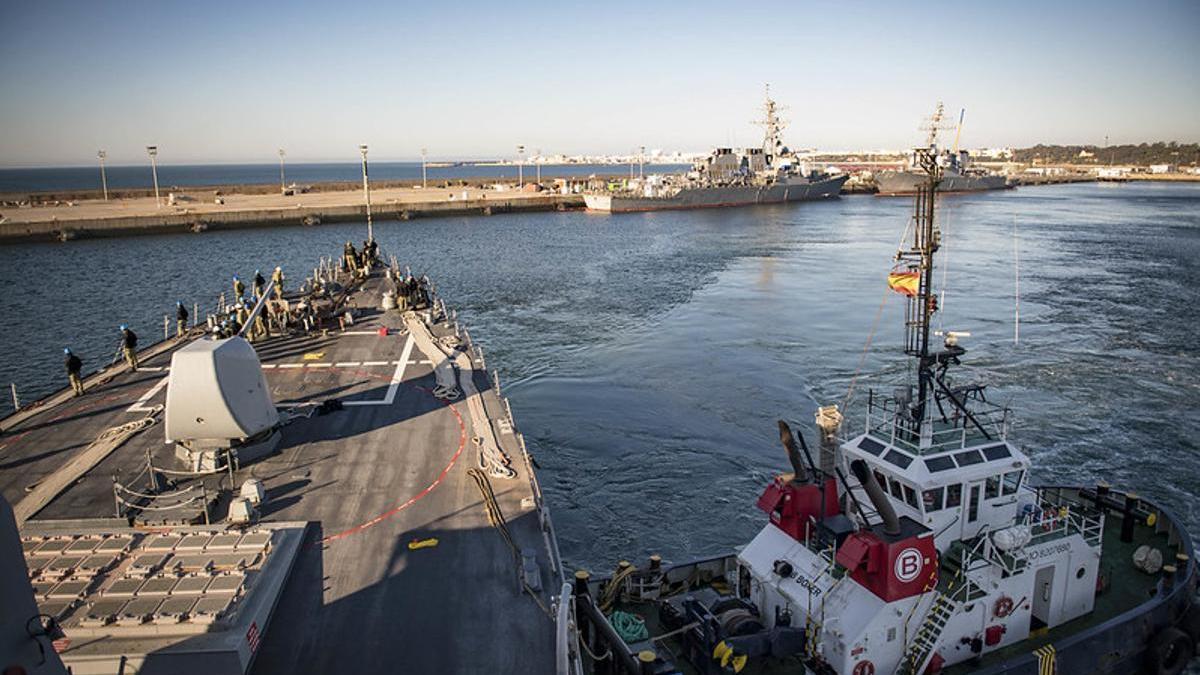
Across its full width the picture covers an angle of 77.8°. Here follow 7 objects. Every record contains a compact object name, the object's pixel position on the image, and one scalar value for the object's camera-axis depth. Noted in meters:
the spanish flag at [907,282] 17.70
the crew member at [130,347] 29.89
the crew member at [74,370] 26.98
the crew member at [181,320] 37.56
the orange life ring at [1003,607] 17.12
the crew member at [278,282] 41.72
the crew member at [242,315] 35.78
